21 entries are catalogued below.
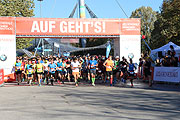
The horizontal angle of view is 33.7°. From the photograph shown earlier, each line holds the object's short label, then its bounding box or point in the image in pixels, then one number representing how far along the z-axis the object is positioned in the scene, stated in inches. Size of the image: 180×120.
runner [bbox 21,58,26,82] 816.3
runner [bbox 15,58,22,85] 801.6
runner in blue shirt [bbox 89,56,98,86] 727.7
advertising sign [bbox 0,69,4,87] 775.7
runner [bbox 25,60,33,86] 782.5
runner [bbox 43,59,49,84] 772.6
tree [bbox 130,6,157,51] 2834.6
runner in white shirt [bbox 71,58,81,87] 723.7
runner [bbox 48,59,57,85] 781.3
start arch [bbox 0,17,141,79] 893.8
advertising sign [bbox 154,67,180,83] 671.8
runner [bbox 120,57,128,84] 761.8
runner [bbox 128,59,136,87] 685.9
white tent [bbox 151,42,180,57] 911.4
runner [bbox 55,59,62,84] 822.2
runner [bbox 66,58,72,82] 855.4
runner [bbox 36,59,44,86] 751.1
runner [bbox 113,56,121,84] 752.5
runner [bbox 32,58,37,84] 780.4
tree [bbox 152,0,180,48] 1696.6
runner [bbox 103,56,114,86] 717.3
